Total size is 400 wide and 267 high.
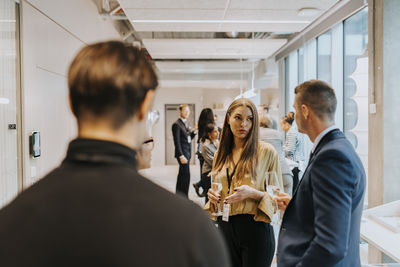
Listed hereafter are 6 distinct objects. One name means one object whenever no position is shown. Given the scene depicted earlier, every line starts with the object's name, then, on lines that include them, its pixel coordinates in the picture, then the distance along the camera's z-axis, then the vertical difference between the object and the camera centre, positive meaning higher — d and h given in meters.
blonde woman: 1.70 -0.33
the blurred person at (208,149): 3.84 -0.28
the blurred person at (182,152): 5.54 -0.45
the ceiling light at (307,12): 3.51 +1.22
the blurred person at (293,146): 5.07 -0.34
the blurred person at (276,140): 3.58 -0.19
